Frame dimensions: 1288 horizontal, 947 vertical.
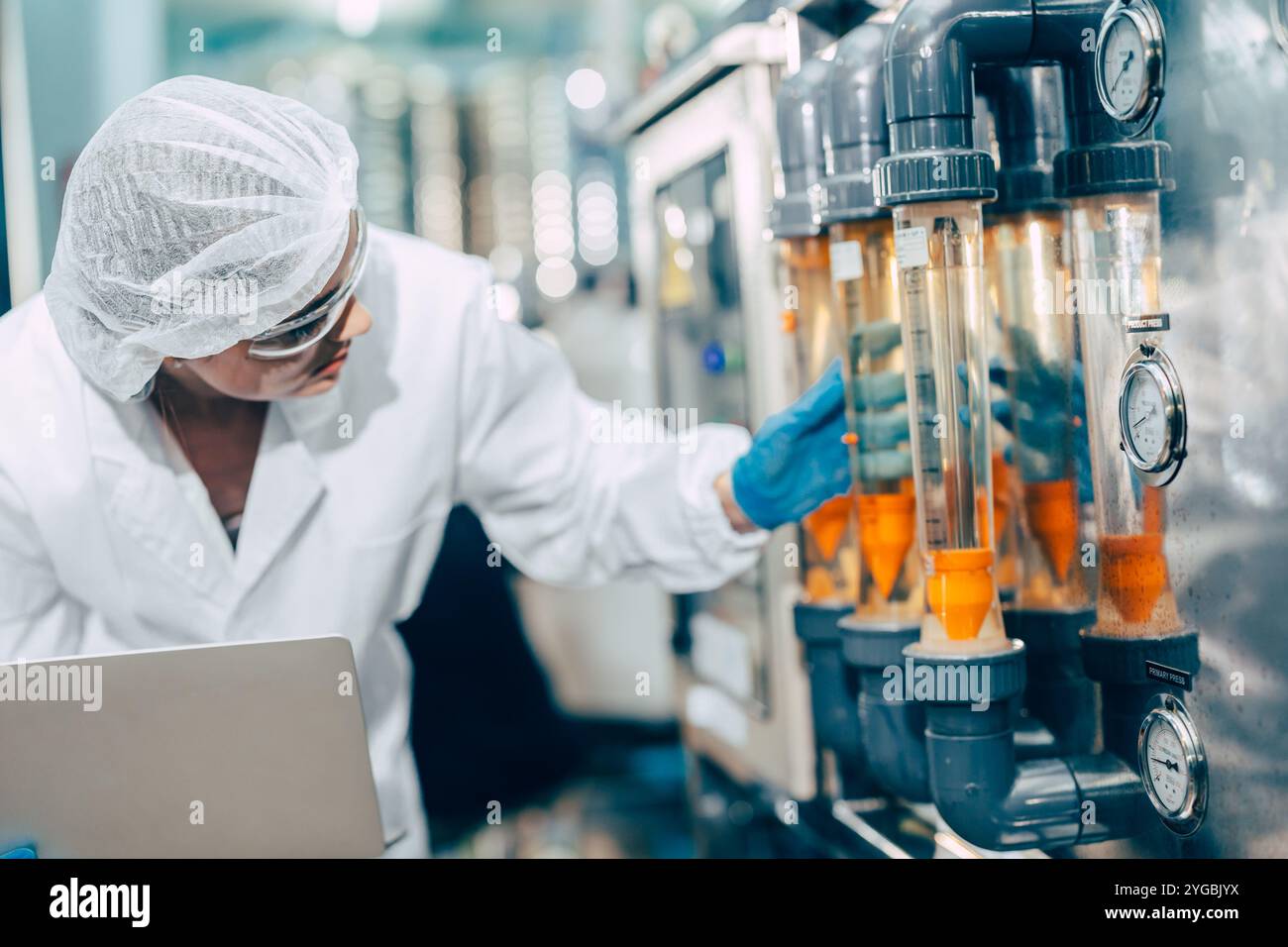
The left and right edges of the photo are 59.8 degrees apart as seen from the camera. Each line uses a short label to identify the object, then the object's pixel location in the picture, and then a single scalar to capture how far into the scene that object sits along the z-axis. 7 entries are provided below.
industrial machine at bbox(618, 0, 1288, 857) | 0.90
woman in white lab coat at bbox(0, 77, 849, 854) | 1.01
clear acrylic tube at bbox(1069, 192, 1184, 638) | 0.97
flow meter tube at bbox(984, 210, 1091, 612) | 1.05
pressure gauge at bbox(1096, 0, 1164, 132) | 0.90
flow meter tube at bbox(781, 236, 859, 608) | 1.29
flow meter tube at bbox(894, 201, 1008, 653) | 1.01
